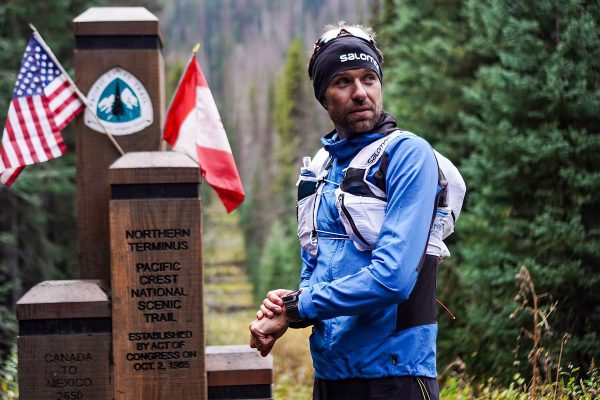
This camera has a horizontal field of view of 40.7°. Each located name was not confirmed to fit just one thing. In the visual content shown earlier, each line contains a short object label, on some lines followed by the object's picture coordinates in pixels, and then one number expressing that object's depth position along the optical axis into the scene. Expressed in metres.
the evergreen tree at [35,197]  16.06
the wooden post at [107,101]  5.89
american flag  6.07
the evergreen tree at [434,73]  16.38
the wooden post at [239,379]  5.29
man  2.97
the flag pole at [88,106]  5.95
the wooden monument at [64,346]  4.95
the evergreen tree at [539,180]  9.87
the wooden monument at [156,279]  4.90
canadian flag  6.33
